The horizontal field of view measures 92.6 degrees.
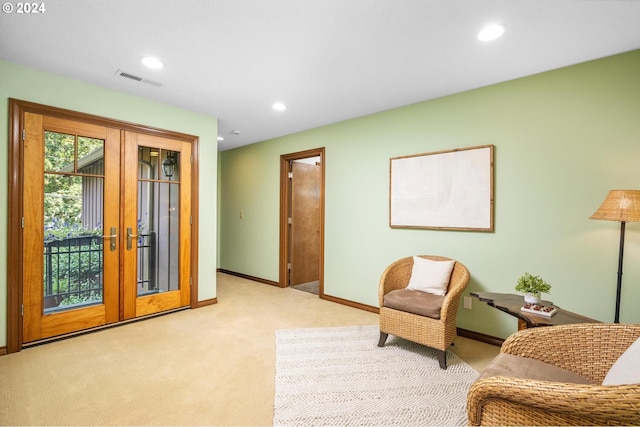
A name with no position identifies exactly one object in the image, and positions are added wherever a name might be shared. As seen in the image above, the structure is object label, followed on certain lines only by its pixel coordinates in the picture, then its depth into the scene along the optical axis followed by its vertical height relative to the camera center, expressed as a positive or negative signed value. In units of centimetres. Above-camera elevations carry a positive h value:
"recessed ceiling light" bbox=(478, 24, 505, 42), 205 +124
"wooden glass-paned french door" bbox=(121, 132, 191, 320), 333 -16
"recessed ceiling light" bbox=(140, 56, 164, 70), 252 +126
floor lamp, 203 +2
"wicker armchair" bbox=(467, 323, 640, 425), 100 -67
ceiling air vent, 279 +126
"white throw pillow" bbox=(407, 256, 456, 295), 284 -62
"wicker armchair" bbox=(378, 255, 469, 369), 246 -93
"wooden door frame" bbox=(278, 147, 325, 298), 500 -6
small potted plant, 225 -56
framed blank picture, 299 +23
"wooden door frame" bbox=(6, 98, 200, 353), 261 -12
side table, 203 -71
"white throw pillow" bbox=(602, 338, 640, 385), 114 -61
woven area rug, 185 -124
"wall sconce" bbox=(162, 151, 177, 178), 364 +55
